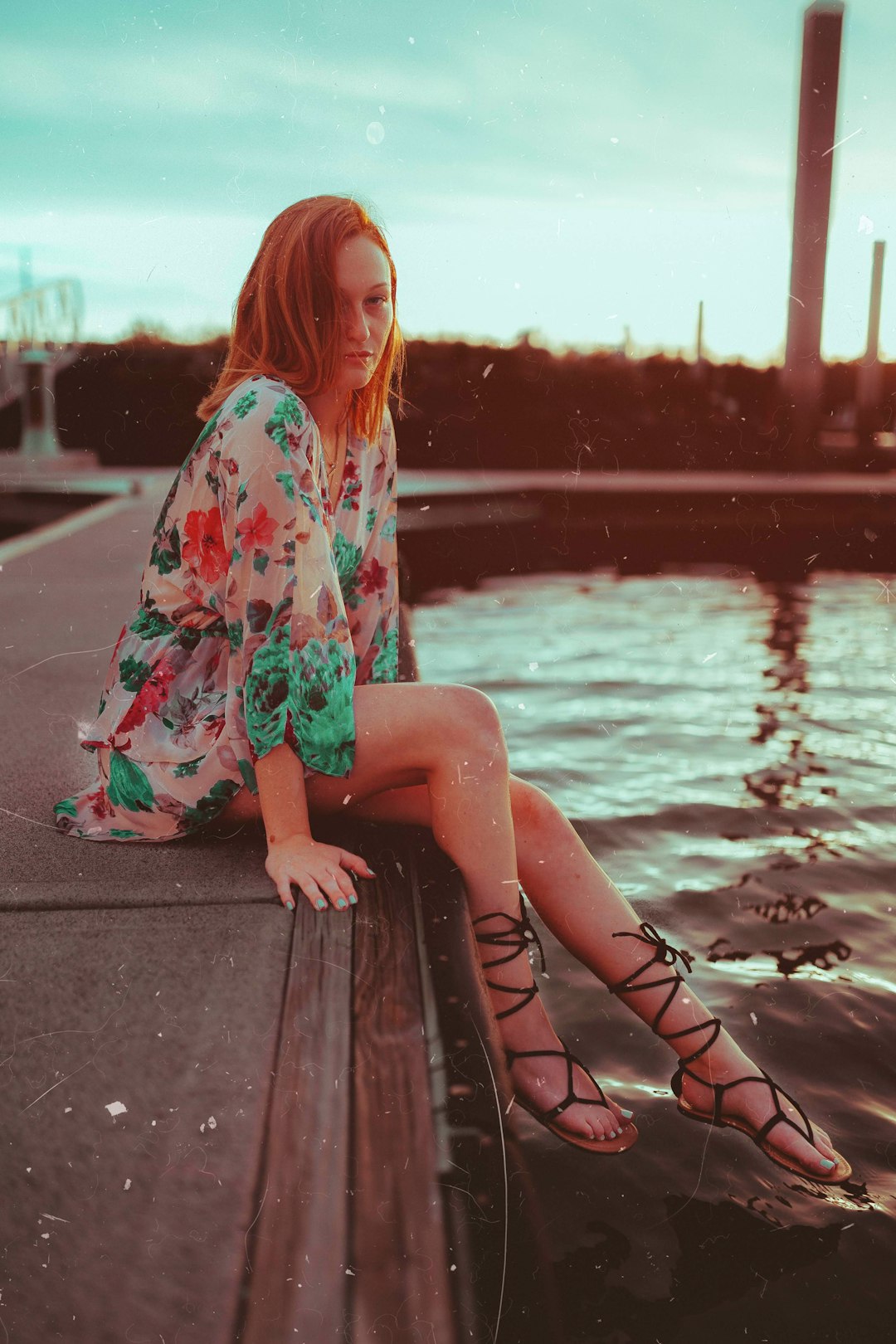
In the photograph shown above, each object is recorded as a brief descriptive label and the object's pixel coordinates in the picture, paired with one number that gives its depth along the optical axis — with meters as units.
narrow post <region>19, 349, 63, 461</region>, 11.25
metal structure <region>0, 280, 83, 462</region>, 11.16
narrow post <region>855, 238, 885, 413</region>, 13.33
